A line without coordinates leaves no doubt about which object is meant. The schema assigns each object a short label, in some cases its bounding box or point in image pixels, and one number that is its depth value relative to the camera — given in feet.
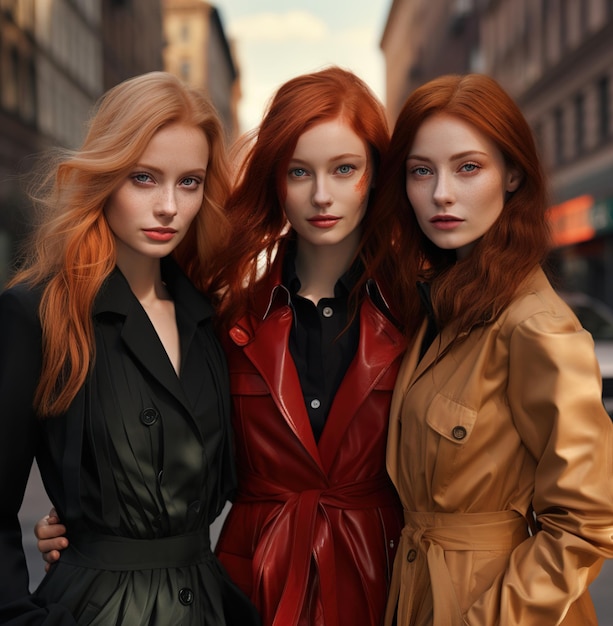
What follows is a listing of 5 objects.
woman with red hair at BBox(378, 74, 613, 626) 7.81
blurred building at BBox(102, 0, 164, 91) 120.78
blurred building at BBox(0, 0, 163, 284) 71.92
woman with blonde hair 8.25
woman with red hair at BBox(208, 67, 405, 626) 9.52
